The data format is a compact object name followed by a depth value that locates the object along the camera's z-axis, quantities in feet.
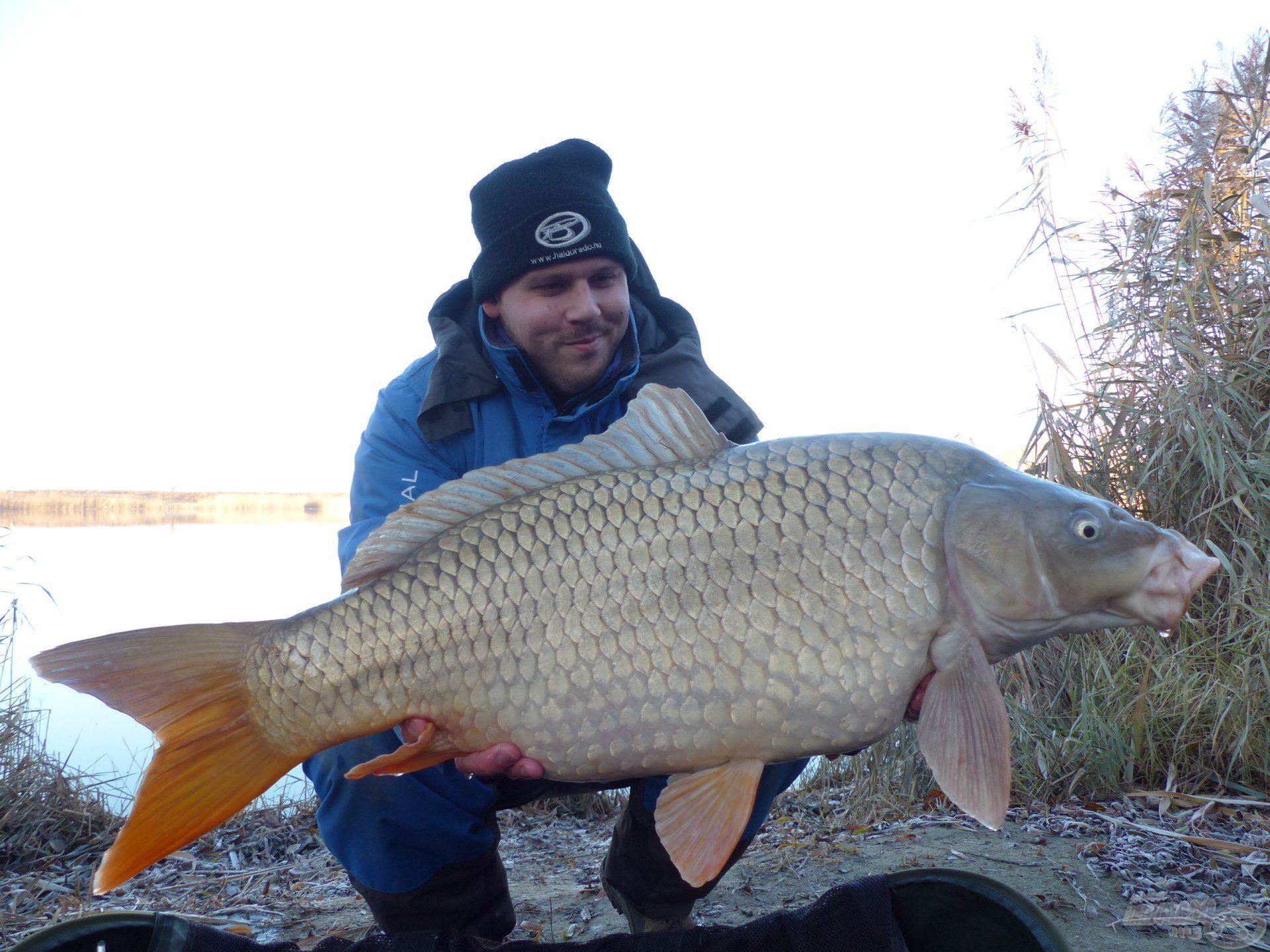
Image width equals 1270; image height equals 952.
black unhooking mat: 3.84
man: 5.15
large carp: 3.69
